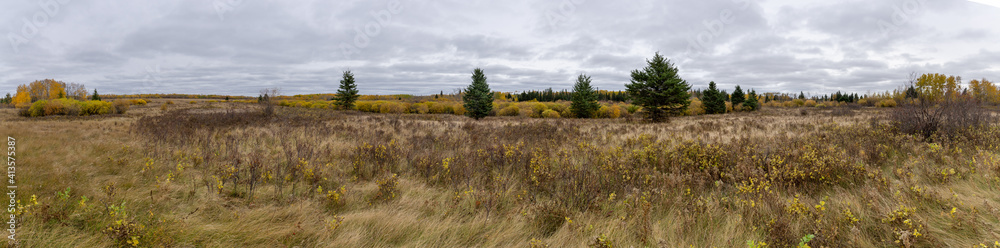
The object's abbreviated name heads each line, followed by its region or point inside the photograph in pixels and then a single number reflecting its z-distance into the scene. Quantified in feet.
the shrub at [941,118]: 29.99
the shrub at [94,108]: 84.89
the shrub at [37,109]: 77.23
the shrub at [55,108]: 79.51
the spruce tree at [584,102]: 120.16
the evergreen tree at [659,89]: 78.23
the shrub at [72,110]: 80.12
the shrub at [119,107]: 94.14
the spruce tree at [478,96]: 106.93
